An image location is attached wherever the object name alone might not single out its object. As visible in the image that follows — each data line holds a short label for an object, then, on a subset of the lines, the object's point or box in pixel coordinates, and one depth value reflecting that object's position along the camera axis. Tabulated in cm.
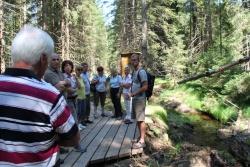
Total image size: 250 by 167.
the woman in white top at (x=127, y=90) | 643
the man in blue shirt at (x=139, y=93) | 458
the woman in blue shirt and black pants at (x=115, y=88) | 735
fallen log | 764
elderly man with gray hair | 123
